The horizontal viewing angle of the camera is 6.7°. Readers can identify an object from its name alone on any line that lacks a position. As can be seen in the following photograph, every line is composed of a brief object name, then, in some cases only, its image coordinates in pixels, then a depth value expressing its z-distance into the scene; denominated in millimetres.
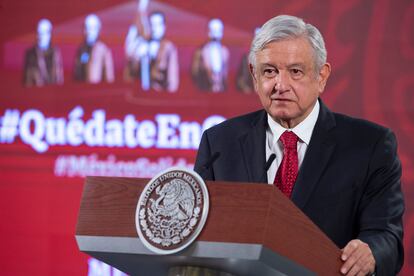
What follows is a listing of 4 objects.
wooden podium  7024
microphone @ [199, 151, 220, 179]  7316
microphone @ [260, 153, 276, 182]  7379
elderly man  7447
